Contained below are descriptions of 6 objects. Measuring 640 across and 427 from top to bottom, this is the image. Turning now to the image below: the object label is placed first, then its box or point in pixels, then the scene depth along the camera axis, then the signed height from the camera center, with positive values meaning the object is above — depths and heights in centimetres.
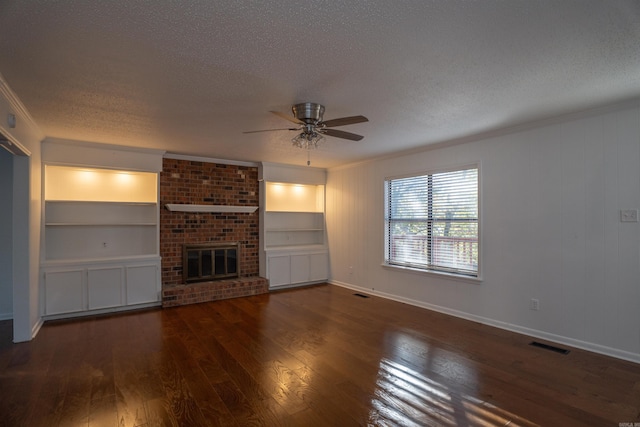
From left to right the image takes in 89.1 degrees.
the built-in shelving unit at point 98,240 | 442 -42
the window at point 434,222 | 443 -11
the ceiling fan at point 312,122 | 293 +84
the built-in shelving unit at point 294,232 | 621 -40
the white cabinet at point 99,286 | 432 -104
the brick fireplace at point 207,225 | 537 -22
